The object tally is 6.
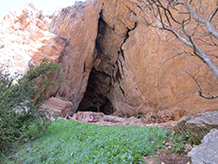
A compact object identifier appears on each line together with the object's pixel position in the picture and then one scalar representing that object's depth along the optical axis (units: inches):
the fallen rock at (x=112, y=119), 496.7
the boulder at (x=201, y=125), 122.4
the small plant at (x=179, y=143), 140.2
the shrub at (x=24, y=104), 180.0
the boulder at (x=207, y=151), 88.0
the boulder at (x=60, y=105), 555.8
